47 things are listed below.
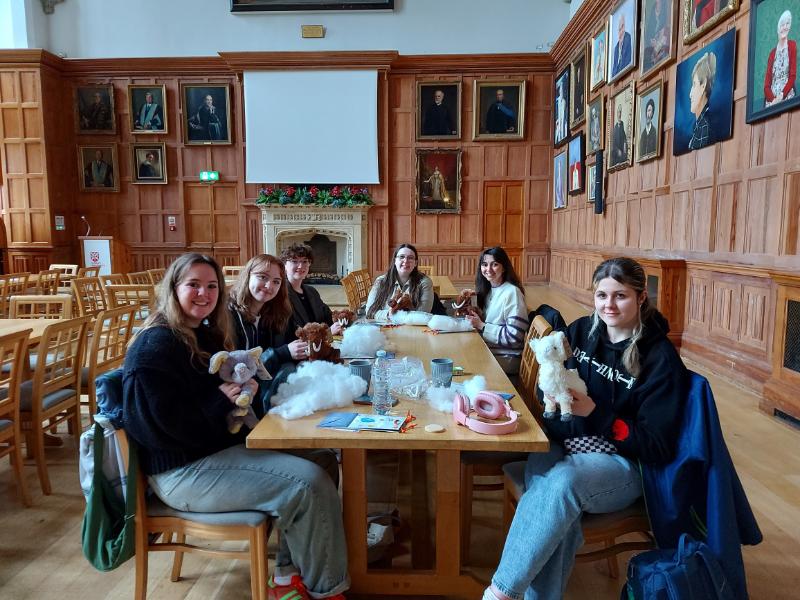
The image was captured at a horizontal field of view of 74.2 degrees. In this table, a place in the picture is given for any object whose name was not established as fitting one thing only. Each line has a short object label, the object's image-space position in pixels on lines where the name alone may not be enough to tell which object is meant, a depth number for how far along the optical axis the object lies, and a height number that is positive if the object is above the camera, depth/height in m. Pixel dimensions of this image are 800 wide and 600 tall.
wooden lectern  10.04 -0.22
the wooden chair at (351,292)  4.83 -0.48
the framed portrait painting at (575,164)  8.50 +1.27
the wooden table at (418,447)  1.51 -0.73
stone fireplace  10.38 +0.31
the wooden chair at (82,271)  6.99 -0.41
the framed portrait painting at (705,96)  4.69 +1.38
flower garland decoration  10.27 +0.85
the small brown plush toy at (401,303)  3.50 -0.41
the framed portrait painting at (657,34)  5.64 +2.30
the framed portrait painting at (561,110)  9.32 +2.38
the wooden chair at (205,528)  1.62 -0.89
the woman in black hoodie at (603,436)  1.51 -0.61
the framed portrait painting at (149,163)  10.64 +1.55
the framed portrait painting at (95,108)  10.55 +2.63
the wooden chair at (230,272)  7.54 -0.46
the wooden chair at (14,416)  2.48 -0.86
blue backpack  1.40 -0.89
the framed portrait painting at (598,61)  7.52 +2.61
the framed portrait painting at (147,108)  10.49 +2.63
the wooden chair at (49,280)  6.05 -0.47
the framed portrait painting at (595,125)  7.61 +1.70
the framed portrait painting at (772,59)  3.86 +1.39
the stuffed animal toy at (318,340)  2.18 -0.41
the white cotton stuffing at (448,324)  3.10 -0.49
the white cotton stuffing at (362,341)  2.50 -0.48
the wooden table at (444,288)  5.12 -0.48
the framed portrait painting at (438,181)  10.49 +1.19
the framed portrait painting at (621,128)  6.68 +1.48
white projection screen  10.28 +2.24
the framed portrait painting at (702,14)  4.68 +2.11
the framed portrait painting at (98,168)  10.70 +1.46
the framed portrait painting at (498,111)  10.27 +2.53
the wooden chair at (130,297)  4.77 -0.54
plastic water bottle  1.76 -0.51
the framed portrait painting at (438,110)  10.30 +2.55
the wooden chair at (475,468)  2.03 -0.87
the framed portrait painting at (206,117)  10.48 +2.44
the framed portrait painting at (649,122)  5.93 +1.38
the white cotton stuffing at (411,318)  3.34 -0.49
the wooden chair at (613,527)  1.59 -0.87
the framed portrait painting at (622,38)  6.49 +2.60
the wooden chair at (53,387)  2.69 -0.80
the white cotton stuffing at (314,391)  1.73 -0.51
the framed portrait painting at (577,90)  8.45 +2.44
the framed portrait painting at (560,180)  9.55 +1.13
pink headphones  1.54 -0.53
